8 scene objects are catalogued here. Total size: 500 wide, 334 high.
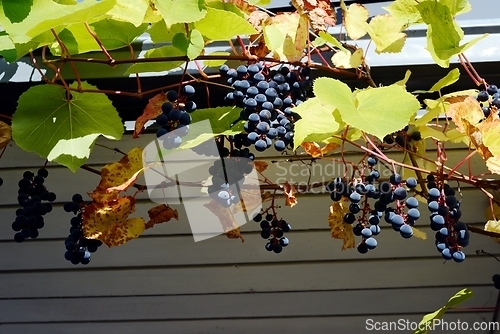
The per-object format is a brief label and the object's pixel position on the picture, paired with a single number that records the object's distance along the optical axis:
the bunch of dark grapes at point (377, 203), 0.98
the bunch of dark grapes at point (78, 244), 1.17
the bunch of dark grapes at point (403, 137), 1.11
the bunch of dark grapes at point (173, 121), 0.96
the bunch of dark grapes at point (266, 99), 0.97
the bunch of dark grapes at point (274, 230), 1.22
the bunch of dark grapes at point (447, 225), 0.96
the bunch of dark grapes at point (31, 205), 1.26
